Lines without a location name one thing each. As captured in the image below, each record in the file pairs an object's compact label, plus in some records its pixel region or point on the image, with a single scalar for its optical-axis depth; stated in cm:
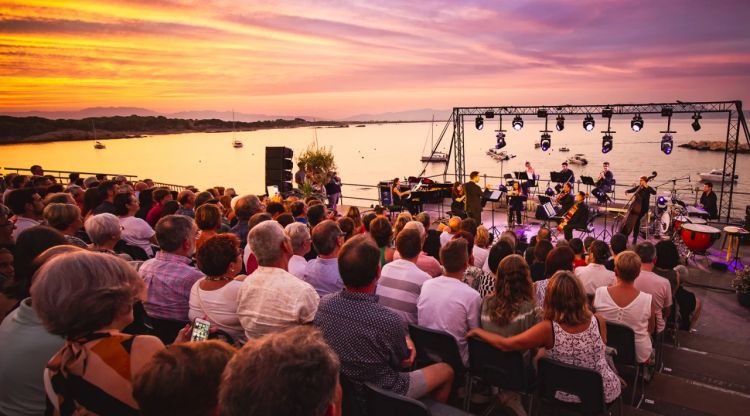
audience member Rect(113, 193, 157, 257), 498
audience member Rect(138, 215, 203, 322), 312
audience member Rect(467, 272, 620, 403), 297
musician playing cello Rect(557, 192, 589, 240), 1054
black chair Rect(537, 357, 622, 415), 276
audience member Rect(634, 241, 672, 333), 415
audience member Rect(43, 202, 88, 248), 414
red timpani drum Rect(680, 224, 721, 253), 867
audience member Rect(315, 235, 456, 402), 234
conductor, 1118
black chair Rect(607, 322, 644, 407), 340
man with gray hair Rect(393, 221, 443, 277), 436
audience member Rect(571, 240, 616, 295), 438
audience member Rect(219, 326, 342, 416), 113
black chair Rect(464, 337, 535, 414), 301
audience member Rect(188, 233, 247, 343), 282
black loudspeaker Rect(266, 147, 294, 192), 1302
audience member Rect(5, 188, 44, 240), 498
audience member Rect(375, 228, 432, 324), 346
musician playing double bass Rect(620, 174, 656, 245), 1069
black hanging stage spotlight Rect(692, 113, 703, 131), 1429
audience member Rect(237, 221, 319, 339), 264
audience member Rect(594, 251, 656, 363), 361
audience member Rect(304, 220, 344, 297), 348
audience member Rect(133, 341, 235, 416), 120
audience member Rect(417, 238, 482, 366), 320
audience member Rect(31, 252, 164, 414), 154
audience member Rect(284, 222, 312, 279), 381
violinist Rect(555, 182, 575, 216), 1157
